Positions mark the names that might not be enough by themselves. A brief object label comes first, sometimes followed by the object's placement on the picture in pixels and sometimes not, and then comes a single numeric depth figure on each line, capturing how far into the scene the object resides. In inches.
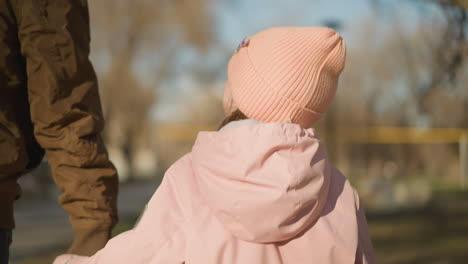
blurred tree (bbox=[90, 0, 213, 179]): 428.1
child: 55.2
